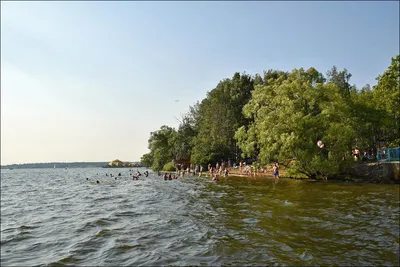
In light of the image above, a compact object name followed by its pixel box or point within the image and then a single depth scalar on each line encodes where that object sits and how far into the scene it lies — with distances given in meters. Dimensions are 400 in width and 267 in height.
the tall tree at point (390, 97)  40.03
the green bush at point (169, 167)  77.69
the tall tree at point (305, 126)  35.44
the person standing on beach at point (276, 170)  40.34
